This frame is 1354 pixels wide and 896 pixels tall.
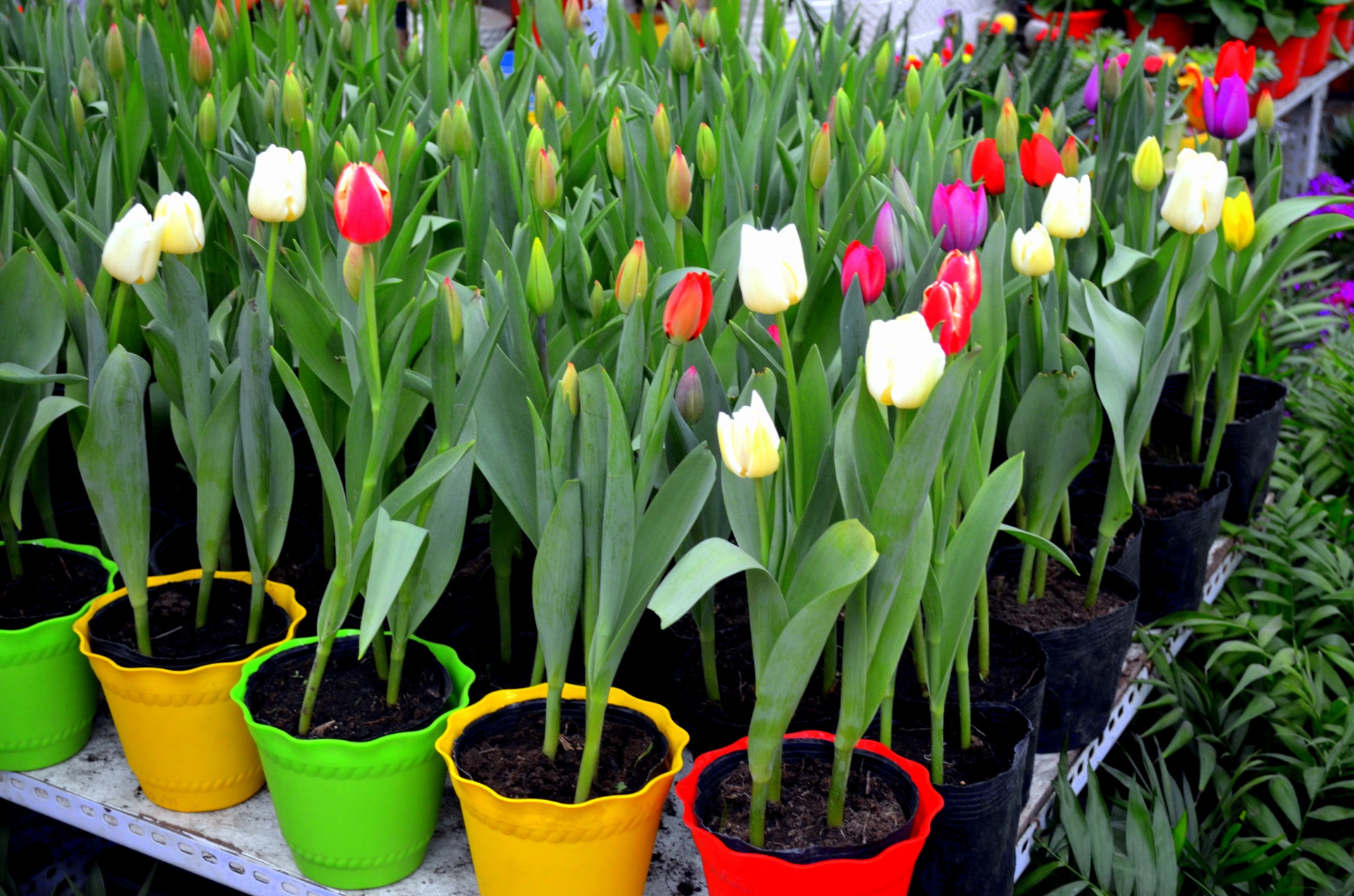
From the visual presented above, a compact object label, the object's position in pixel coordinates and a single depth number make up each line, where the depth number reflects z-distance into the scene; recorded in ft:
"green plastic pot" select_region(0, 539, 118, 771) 2.99
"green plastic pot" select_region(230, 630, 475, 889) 2.55
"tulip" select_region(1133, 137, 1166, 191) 3.54
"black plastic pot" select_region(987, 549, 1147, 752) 3.36
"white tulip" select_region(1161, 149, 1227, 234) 3.10
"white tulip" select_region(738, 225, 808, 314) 2.07
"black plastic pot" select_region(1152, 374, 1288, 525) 4.75
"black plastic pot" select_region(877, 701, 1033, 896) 2.60
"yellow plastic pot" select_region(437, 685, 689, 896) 2.37
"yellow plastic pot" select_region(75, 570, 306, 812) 2.84
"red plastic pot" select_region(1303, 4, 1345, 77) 12.19
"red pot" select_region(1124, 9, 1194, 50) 12.76
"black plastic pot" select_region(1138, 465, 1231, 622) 4.14
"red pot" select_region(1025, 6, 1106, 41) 12.65
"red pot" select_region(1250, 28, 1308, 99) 11.75
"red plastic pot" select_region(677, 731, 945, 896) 2.21
